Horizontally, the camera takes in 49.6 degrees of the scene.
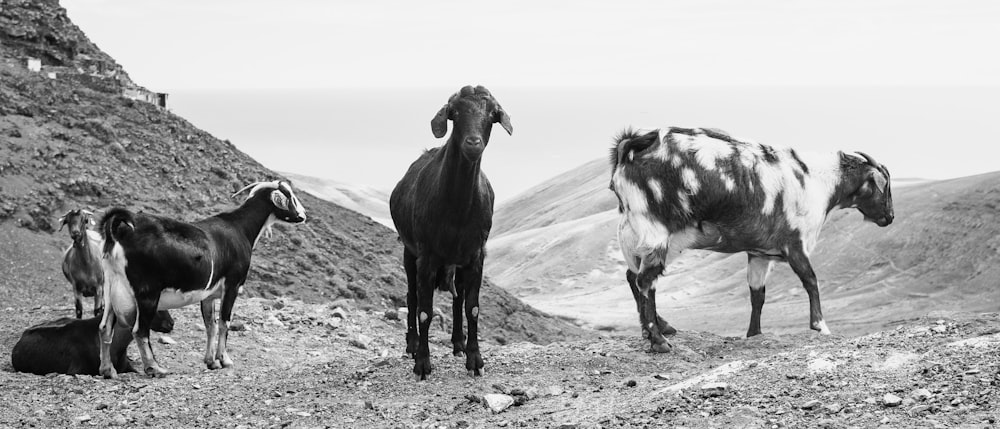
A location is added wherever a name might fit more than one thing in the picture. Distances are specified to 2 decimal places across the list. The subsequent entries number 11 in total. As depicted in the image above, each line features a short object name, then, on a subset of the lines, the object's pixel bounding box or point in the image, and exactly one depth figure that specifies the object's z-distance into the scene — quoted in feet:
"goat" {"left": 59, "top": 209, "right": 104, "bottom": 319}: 53.67
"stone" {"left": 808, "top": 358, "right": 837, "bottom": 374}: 31.19
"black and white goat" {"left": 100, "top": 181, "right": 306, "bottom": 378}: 40.50
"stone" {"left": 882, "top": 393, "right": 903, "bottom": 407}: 26.55
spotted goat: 42.37
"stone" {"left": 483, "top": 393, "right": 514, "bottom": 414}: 33.42
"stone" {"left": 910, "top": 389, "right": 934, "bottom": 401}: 26.68
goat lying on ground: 41.55
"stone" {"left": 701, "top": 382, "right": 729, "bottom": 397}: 30.14
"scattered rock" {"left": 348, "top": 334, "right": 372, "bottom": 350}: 55.26
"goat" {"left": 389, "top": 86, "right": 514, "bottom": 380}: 37.42
